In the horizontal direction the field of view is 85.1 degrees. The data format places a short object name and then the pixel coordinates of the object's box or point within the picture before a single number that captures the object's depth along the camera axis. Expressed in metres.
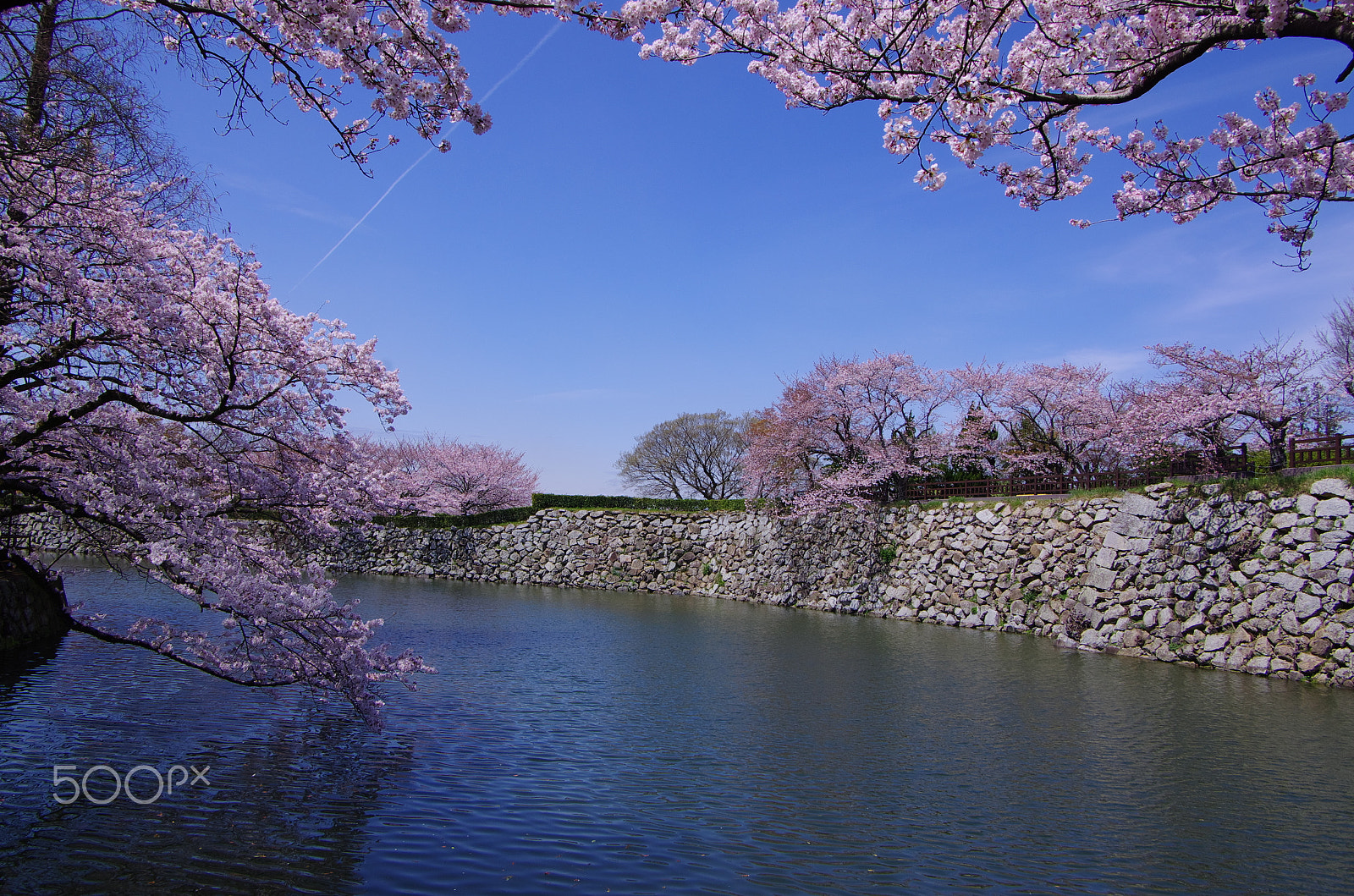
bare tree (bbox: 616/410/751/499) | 43.66
